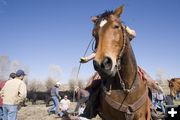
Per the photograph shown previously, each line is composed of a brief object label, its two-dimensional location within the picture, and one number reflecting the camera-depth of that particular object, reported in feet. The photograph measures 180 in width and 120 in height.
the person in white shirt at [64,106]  43.89
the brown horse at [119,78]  10.21
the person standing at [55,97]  46.84
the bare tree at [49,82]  202.88
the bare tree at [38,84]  180.80
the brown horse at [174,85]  36.44
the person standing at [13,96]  23.09
